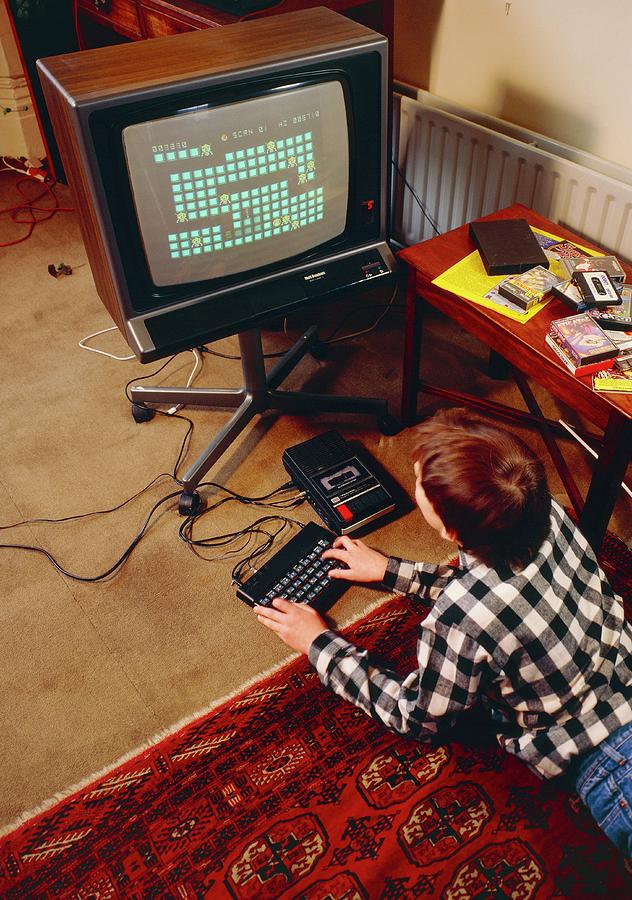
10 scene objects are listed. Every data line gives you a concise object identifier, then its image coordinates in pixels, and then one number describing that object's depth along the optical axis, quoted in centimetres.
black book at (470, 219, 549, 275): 162
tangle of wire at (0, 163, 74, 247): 295
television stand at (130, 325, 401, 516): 200
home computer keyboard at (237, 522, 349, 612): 165
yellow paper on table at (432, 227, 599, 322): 156
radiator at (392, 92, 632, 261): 189
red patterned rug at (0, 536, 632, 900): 129
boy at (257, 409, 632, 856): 113
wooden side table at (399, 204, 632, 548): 142
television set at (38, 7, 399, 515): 138
